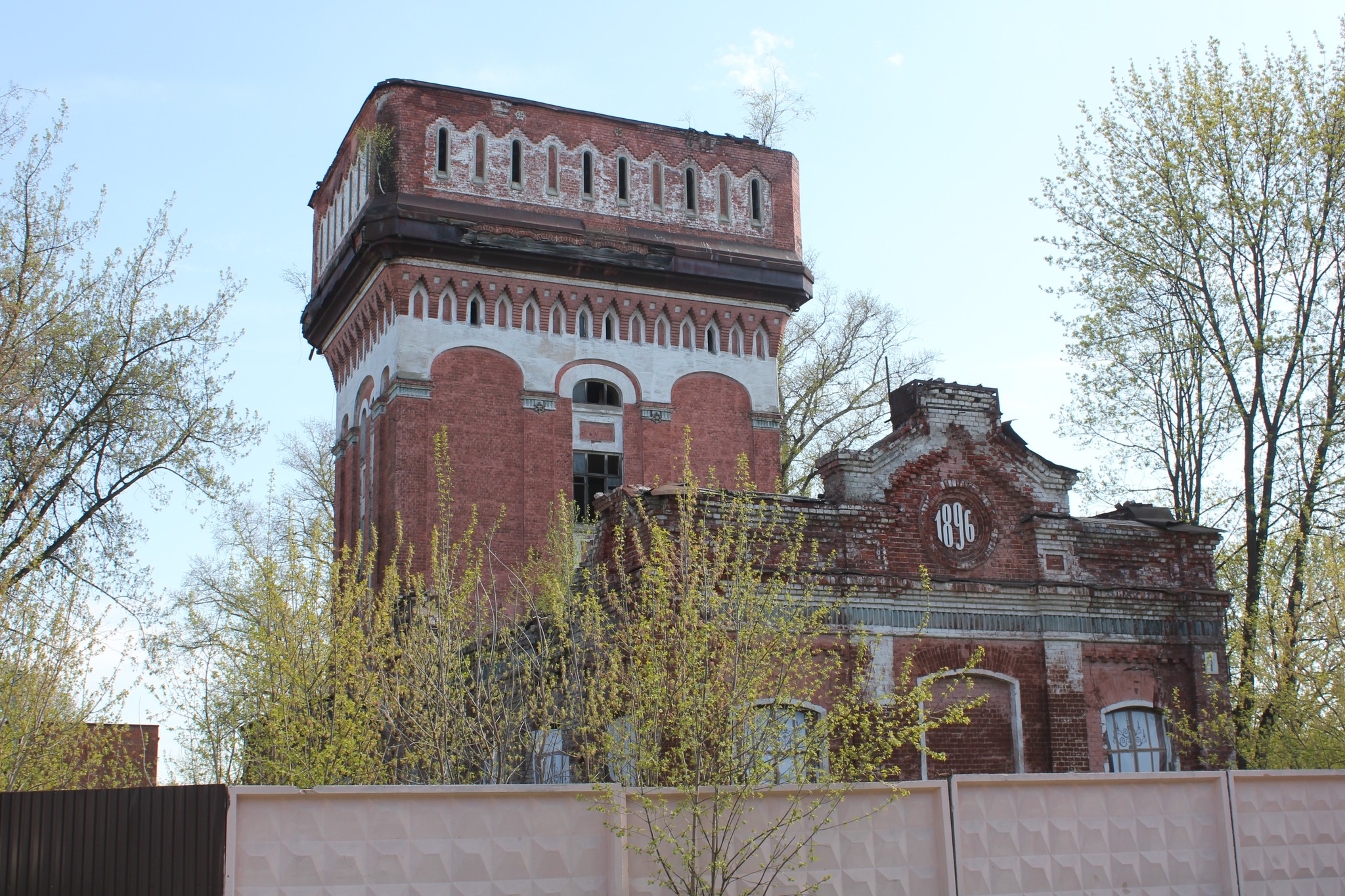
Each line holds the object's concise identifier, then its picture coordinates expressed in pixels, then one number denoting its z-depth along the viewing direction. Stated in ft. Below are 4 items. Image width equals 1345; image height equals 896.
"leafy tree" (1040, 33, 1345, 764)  74.13
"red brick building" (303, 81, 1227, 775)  87.35
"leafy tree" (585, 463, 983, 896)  34.78
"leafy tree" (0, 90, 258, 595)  72.33
